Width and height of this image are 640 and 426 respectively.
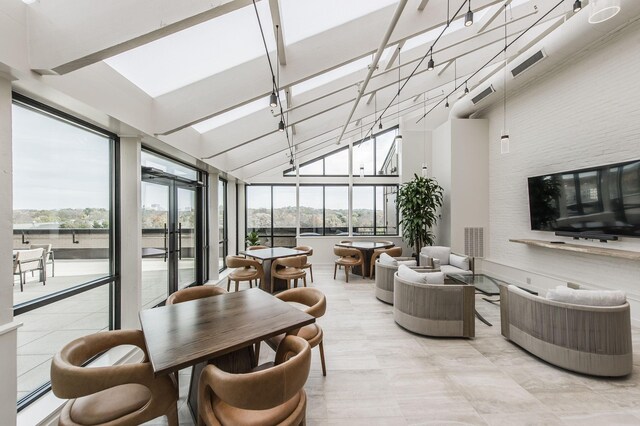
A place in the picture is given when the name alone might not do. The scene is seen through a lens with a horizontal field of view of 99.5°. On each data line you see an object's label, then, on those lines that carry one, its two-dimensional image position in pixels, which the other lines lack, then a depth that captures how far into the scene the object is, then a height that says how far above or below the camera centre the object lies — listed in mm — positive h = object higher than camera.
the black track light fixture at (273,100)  2674 +1141
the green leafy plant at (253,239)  7977 -700
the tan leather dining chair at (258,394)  1366 -932
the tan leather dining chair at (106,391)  1450 -1063
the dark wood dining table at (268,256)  5160 -796
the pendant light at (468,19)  2334 +1696
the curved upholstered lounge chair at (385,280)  4707 -1185
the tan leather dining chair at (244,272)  4875 -1043
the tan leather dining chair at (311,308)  2430 -893
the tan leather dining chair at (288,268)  4710 -1043
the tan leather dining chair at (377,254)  6121 -935
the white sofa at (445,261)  5145 -971
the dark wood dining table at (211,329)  1575 -798
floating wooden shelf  3470 -574
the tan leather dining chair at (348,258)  6360 -1099
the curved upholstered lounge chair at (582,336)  2531 -1221
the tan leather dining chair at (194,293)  2840 -846
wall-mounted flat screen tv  3557 +151
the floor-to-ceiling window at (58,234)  2148 -149
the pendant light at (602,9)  1798 +1393
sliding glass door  3875 -149
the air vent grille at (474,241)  6555 -704
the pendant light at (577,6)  2705 +2076
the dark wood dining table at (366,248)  6613 -836
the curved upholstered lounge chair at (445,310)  3373 -1232
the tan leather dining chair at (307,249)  5915 -806
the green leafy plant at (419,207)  6859 +148
